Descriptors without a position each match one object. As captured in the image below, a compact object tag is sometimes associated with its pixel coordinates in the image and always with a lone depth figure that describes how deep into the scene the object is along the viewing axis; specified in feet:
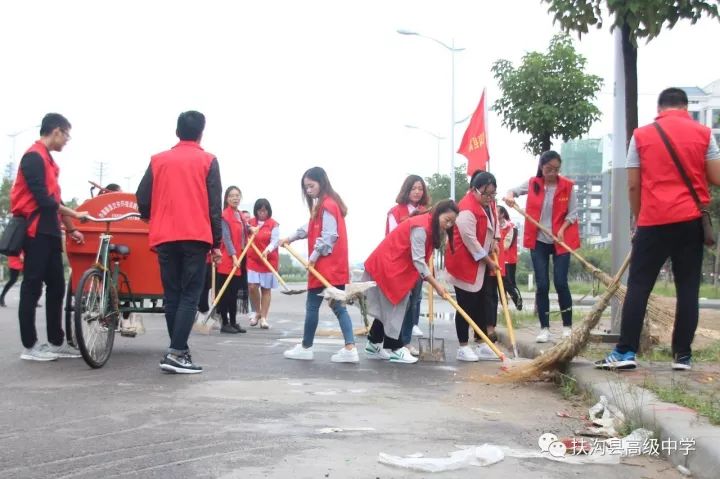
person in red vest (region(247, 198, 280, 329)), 41.27
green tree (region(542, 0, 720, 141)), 22.20
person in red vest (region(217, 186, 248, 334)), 37.78
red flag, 46.39
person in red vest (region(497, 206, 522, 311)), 41.47
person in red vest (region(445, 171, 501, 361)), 28.25
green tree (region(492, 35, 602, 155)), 54.34
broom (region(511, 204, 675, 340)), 24.16
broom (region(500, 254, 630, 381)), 21.34
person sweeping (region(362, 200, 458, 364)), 26.89
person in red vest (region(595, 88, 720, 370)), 20.49
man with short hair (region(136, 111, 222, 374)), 22.29
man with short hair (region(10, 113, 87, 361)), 23.81
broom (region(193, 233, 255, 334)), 36.01
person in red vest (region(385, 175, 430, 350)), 30.81
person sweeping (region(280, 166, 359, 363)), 26.66
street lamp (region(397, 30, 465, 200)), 100.26
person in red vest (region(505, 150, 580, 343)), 29.37
